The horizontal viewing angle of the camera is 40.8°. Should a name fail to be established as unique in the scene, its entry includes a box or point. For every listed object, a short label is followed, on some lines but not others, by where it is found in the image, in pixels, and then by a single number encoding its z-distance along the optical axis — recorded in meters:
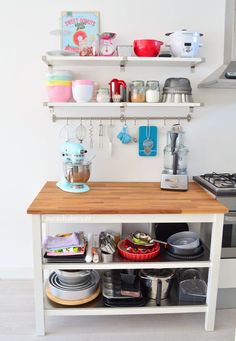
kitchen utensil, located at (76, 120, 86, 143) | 2.28
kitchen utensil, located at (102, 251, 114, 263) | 1.78
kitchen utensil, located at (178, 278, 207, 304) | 1.92
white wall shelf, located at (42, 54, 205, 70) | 2.00
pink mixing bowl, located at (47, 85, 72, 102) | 2.08
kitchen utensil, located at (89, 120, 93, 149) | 2.29
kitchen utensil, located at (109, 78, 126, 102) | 2.10
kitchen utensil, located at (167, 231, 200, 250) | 2.04
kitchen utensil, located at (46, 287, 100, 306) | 1.85
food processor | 2.07
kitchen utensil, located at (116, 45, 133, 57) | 2.09
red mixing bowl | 2.01
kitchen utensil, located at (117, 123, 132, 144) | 2.26
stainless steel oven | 1.90
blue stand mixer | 1.98
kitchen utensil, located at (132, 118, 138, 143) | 2.31
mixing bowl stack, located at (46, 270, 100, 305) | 1.87
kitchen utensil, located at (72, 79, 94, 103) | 2.02
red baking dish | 1.81
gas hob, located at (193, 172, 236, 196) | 1.90
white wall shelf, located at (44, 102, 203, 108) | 2.04
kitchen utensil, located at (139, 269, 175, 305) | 1.89
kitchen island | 1.70
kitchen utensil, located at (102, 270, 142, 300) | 1.88
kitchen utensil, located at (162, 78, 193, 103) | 2.09
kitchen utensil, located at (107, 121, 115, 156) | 2.29
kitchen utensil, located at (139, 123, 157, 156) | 2.29
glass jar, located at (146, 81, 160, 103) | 2.08
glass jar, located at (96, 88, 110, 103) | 2.09
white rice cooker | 1.99
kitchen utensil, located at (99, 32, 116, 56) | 2.03
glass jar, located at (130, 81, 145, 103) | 2.11
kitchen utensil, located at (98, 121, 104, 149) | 2.29
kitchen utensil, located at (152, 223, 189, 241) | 2.24
